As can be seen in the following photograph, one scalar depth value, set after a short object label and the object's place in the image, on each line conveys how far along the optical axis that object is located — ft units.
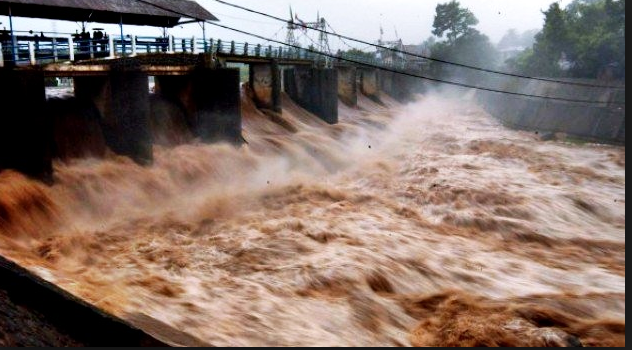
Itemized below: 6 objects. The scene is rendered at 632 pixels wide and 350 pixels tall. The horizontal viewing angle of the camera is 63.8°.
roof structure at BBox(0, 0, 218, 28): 57.36
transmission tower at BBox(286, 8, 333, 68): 170.44
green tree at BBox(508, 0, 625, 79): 146.61
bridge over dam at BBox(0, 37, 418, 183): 44.29
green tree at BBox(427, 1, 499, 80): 280.31
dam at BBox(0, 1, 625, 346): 29.14
